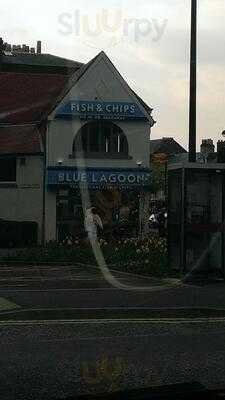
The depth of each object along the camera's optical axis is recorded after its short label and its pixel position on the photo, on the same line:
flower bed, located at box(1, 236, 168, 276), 18.59
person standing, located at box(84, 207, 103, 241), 26.15
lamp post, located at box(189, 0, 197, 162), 19.30
